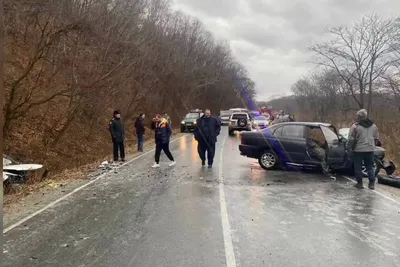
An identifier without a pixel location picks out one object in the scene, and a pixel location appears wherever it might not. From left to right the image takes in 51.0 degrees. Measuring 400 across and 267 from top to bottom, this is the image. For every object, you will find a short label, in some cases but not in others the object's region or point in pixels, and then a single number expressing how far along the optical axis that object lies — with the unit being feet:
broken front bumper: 39.40
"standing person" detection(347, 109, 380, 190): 32.99
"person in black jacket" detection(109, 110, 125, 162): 50.01
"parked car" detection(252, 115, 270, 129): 127.60
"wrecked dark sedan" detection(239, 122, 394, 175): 38.06
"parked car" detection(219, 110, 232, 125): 177.98
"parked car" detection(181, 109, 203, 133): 119.65
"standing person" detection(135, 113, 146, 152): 63.62
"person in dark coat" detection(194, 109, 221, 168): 42.93
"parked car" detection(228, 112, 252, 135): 110.32
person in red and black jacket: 44.16
